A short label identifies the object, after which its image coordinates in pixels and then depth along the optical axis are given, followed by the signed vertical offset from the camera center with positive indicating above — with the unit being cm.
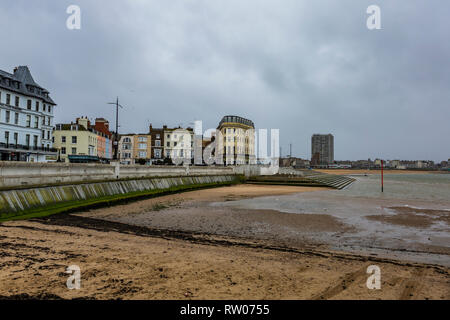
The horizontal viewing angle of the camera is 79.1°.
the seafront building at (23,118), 3966 +657
